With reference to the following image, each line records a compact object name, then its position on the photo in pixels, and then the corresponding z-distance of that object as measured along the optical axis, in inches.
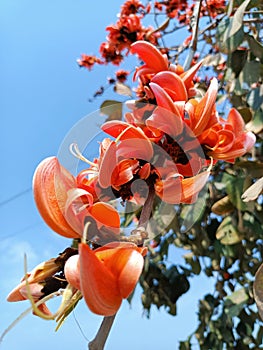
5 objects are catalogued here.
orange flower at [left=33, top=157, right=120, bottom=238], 10.8
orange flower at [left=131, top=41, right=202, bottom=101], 15.1
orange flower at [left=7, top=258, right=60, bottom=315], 10.6
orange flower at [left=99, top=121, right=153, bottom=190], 12.1
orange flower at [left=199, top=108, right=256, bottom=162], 15.3
